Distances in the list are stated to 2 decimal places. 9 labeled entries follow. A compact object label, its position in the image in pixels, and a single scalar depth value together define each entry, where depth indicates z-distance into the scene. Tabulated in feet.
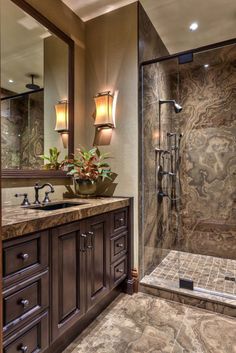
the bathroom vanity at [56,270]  3.71
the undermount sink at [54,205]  6.00
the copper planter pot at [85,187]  7.36
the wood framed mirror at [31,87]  5.82
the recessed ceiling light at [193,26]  8.55
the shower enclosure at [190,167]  8.45
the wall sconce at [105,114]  7.75
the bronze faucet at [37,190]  6.29
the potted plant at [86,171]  7.34
